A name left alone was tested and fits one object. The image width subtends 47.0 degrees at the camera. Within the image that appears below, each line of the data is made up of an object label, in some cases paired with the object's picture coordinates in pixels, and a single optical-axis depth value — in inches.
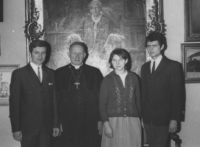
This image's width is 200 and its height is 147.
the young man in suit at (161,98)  104.0
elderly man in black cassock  117.0
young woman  101.2
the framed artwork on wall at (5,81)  135.9
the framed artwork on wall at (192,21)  136.6
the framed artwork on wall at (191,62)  136.9
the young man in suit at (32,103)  104.9
